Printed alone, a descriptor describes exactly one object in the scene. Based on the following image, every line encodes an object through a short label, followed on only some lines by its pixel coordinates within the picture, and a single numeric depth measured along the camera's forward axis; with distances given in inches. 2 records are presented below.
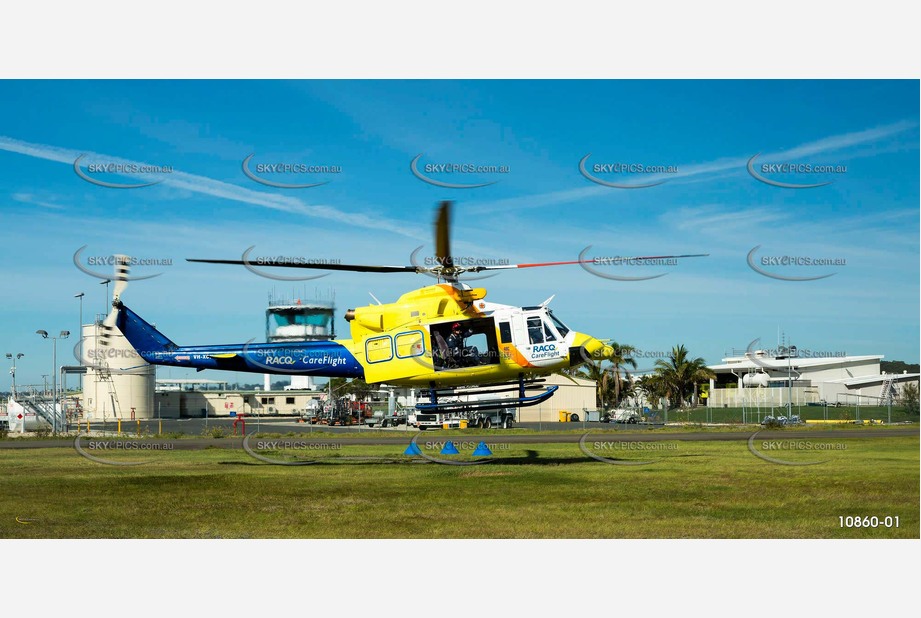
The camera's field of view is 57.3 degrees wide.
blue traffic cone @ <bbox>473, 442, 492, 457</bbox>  1051.7
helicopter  859.4
